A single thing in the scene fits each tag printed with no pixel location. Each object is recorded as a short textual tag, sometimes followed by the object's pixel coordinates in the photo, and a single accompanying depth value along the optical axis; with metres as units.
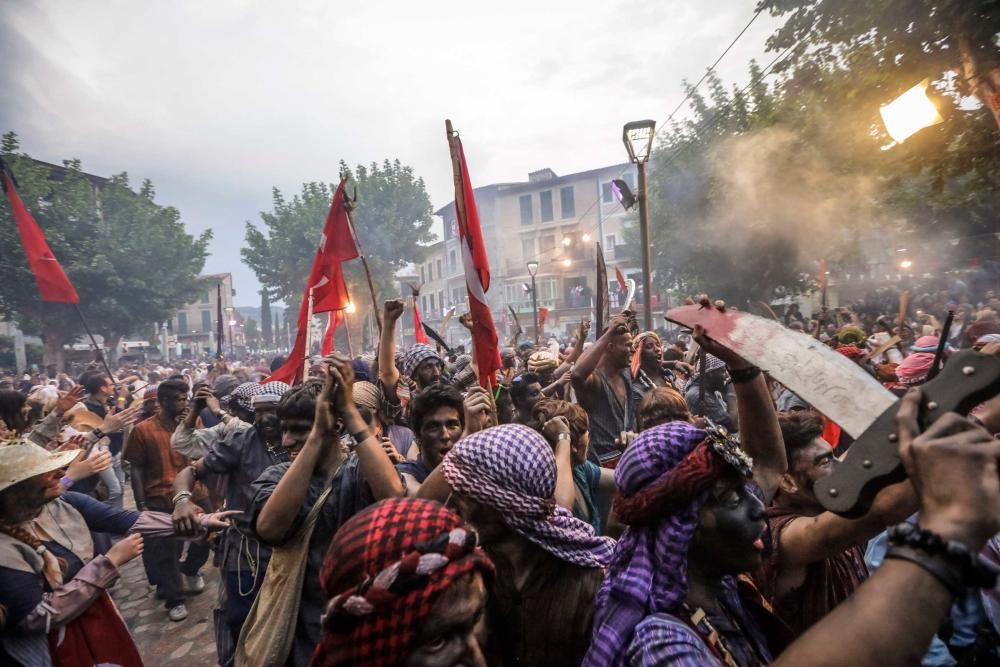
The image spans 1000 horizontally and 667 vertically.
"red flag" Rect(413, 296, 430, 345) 8.31
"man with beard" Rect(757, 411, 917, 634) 1.54
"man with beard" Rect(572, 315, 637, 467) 4.27
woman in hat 2.28
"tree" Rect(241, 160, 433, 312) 41.03
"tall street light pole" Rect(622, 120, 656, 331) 7.80
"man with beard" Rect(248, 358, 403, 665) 2.17
